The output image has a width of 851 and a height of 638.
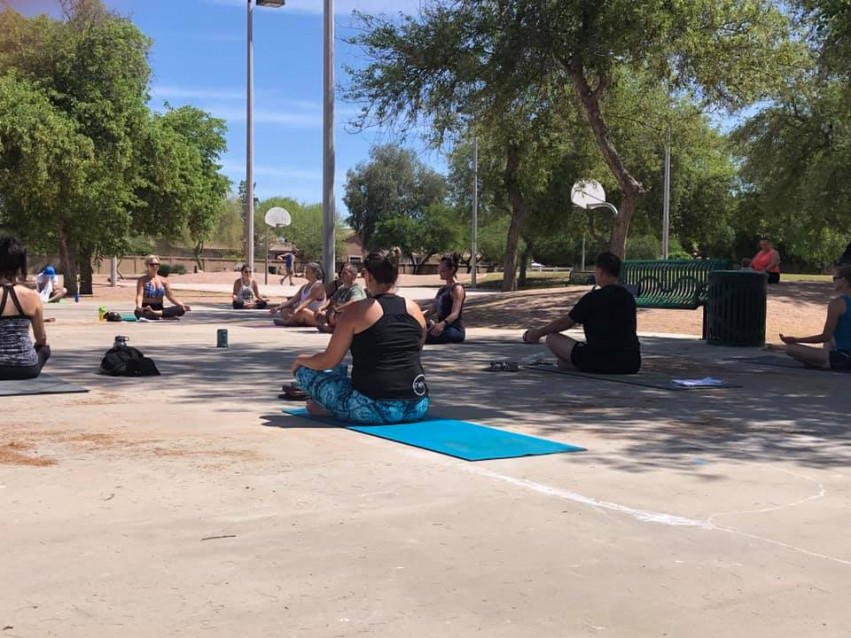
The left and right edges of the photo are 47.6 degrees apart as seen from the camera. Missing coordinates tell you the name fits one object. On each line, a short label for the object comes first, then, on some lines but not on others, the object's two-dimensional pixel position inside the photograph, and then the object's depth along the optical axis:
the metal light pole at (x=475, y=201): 34.55
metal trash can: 15.62
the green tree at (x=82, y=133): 28.44
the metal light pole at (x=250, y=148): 30.59
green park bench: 18.70
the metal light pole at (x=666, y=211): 37.34
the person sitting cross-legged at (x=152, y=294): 19.22
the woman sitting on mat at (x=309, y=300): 16.61
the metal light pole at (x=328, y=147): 19.41
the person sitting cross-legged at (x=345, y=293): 13.29
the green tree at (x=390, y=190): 89.31
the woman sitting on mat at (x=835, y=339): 11.23
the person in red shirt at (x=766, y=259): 23.69
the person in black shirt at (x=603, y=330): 10.39
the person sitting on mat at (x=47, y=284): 22.54
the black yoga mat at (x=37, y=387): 8.77
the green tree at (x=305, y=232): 97.51
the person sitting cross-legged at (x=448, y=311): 14.36
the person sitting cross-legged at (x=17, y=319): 8.80
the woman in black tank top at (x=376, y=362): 7.09
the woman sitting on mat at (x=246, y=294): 25.41
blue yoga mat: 6.52
